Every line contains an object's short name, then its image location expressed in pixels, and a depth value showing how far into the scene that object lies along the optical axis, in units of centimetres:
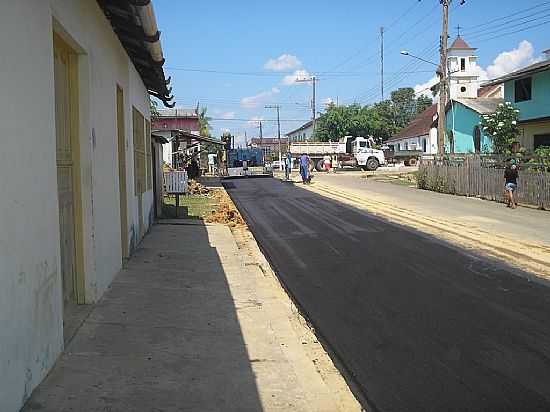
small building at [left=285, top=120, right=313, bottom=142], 14358
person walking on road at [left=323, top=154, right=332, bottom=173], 5748
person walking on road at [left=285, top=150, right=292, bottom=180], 4226
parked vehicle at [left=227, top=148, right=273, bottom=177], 5009
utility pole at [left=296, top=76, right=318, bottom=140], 8300
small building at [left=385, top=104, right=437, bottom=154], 6225
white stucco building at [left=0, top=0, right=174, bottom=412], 396
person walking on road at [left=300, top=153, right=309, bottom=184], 3769
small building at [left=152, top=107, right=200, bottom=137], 6158
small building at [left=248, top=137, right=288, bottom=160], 14471
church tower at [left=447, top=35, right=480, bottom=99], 6681
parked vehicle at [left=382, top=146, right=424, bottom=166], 6197
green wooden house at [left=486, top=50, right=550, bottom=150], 3045
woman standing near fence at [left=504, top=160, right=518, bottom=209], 1994
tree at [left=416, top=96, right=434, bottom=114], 11744
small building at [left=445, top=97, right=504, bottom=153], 4750
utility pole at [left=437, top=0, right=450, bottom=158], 3127
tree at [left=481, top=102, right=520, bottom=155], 3094
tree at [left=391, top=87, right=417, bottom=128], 11850
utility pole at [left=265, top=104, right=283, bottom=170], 6872
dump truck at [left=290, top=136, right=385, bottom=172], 5612
